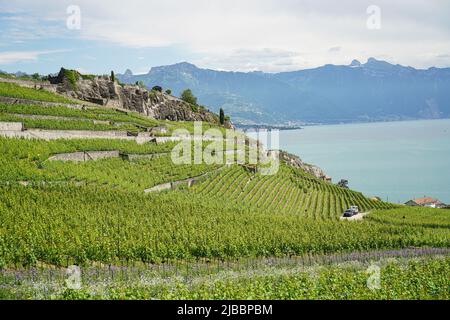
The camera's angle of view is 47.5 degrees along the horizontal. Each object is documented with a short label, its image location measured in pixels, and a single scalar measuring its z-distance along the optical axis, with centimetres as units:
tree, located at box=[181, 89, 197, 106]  11989
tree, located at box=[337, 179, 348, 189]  12256
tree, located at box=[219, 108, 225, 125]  10617
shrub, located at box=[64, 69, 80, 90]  7650
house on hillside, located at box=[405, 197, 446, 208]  9790
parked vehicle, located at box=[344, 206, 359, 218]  5278
